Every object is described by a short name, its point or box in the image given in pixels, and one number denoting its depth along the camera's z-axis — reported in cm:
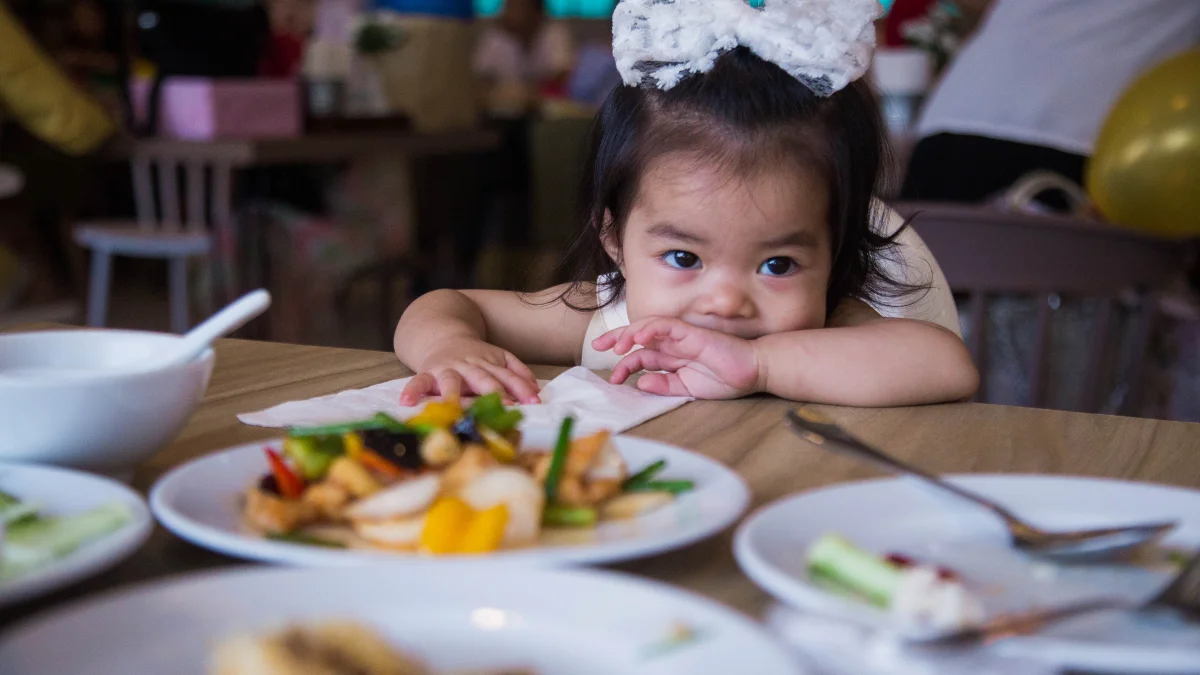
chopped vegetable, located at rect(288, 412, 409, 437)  66
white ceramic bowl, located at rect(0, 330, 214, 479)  63
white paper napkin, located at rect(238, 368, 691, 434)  89
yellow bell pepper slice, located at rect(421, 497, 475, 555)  54
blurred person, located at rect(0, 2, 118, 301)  377
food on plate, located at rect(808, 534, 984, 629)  46
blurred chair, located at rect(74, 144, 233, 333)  405
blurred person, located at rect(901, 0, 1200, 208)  252
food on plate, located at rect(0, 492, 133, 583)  51
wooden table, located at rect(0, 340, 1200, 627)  60
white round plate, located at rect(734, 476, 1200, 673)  44
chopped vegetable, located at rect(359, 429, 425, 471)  63
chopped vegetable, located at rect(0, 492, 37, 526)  56
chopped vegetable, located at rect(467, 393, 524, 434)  71
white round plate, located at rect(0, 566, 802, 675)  42
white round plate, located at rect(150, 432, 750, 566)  52
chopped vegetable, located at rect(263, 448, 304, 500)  62
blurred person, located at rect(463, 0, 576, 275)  620
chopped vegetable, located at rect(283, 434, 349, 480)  63
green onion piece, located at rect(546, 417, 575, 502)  62
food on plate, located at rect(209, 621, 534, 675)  39
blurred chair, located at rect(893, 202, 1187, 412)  202
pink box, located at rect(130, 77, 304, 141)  391
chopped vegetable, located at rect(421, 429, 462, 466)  63
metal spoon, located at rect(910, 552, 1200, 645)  45
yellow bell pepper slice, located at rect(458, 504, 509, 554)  54
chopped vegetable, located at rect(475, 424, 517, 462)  65
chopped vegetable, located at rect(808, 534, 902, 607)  49
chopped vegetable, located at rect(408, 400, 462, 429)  68
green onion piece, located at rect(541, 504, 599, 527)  60
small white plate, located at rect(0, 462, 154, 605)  47
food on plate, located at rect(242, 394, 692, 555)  56
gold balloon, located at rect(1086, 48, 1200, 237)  204
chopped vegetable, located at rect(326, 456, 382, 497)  59
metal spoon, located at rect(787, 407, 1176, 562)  56
